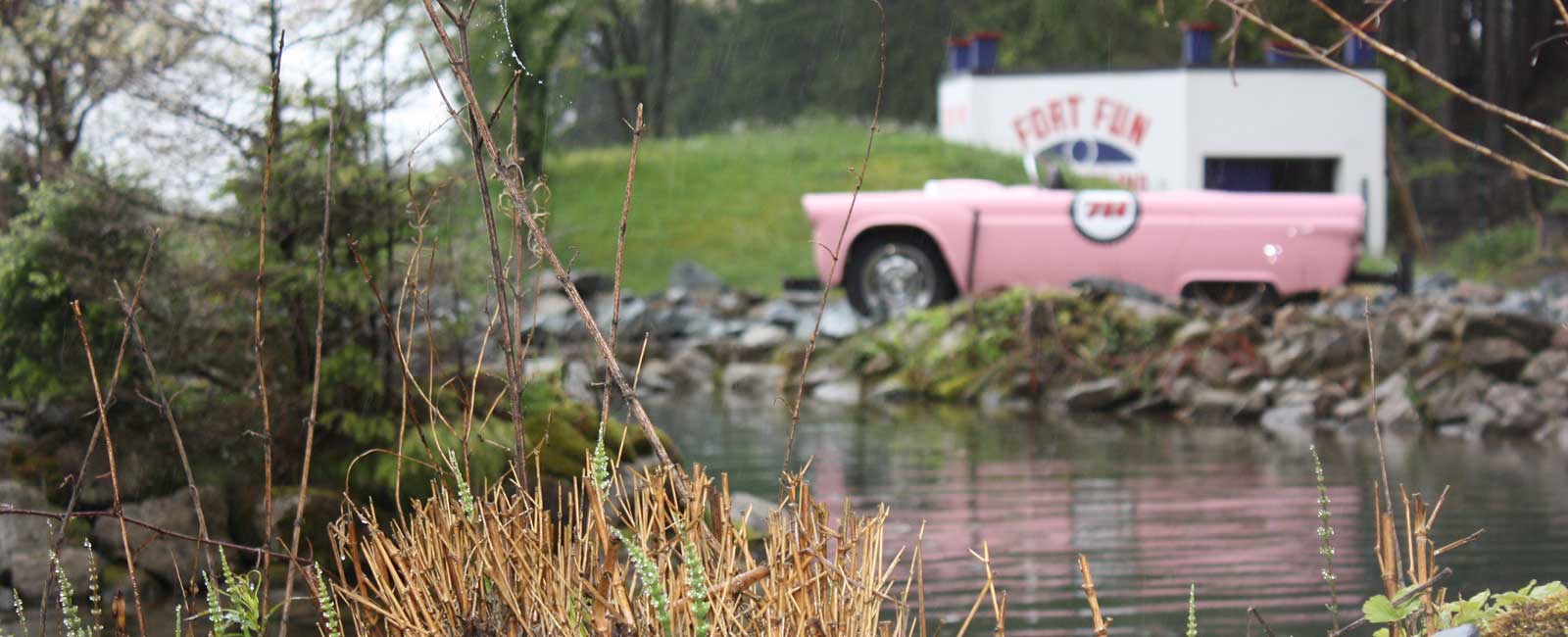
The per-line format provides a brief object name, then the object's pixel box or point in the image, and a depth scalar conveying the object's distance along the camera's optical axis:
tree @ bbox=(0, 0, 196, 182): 8.80
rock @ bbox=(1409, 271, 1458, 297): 16.77
